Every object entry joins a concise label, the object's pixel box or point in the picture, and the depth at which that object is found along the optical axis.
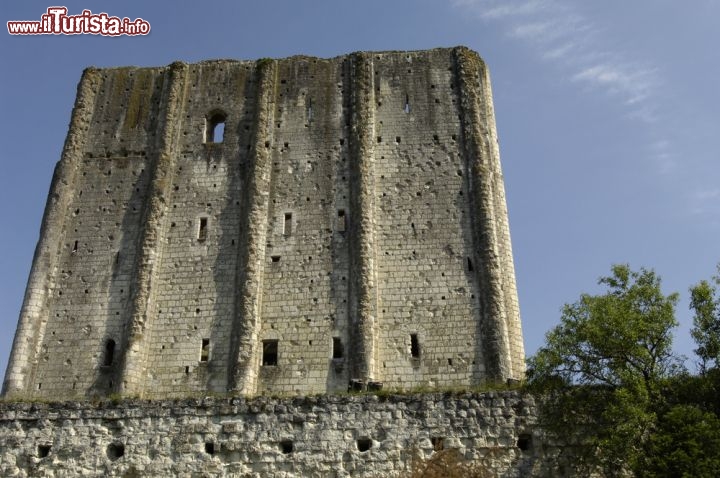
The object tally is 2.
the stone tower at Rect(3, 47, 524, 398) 23.59
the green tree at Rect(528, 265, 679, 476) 14.06
